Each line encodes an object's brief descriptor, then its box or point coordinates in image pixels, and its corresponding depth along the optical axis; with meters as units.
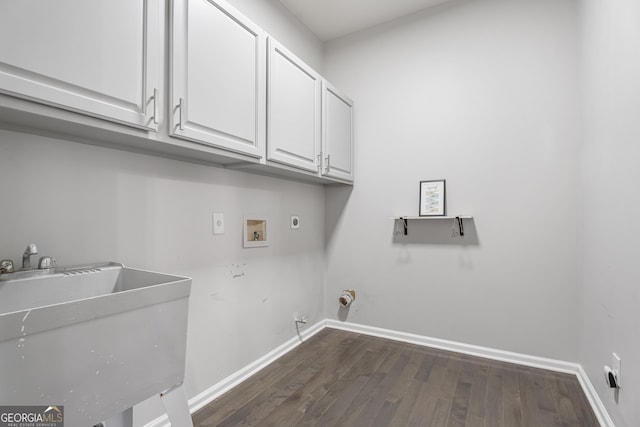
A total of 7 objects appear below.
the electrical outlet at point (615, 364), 1.41
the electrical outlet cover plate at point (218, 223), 1.83
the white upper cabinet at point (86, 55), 0.88
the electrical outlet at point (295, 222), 2.56
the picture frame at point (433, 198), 2.48
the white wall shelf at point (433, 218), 2.36
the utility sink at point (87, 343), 0.69
